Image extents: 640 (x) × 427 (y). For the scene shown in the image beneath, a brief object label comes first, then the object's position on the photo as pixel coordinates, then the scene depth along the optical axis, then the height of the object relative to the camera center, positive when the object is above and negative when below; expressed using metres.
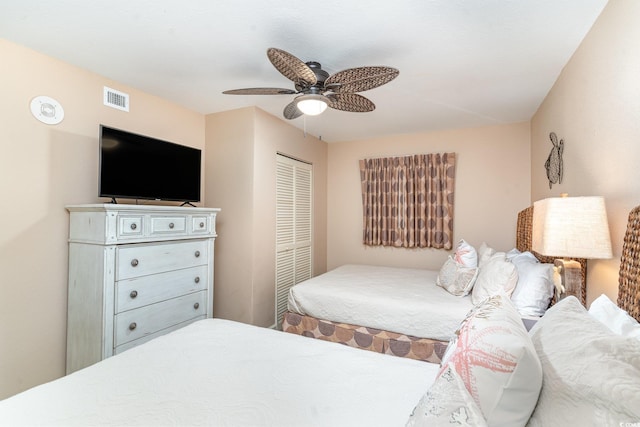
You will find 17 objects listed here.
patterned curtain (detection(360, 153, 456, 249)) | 3.78 +0.25
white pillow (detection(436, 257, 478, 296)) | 2.44 -0.50
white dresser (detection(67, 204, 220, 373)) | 1.97 -0.43
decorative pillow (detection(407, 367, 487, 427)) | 0.63 -0.42
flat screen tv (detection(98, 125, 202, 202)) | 2.18 +0.41
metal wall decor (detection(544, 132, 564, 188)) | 2.26 +0.47
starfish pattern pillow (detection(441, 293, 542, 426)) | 0.72 -0.39
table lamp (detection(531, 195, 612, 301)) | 1.33 -0.04
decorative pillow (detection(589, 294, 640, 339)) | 0.86 -0.31
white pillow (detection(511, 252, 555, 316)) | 1.85 -0.45
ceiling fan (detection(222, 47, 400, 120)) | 1.65 +0.84
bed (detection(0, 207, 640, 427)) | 0.65 -0.62
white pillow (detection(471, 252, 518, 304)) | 2.02 -0.42
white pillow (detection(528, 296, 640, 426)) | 0.55 -0.34
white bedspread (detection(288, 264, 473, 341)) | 2.16 -0.67
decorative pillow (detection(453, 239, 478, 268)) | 2.61 -0.33
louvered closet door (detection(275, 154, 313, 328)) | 3.46 -0.09
